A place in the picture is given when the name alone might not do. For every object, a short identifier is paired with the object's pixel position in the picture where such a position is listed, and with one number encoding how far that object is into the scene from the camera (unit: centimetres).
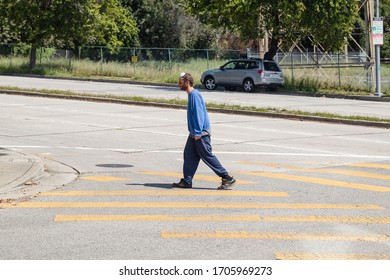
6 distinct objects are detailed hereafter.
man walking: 1309
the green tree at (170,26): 7356
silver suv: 4312
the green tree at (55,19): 5447
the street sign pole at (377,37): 3762
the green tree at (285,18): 4391
